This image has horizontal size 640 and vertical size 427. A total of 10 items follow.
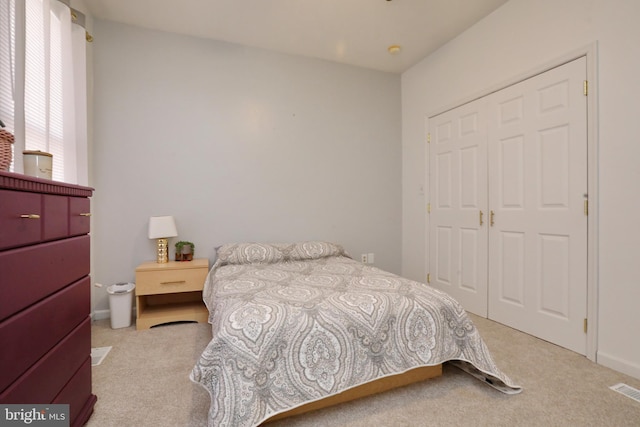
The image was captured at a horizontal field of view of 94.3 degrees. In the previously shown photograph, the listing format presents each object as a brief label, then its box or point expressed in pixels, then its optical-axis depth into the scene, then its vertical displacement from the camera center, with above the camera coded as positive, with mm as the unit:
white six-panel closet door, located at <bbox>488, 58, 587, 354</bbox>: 2072 +50
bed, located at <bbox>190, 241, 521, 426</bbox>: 1278 -654
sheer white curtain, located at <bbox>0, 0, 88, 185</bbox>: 1537 +771
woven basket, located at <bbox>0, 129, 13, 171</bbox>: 1084 +225
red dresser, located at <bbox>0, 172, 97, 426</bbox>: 853 -295
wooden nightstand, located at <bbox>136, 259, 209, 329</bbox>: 2490 -648
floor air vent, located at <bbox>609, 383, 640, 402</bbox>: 1568 -971
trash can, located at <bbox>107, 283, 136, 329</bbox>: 2529 -823
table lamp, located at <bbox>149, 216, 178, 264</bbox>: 2682 -187
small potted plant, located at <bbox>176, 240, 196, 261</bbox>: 2830 -388
